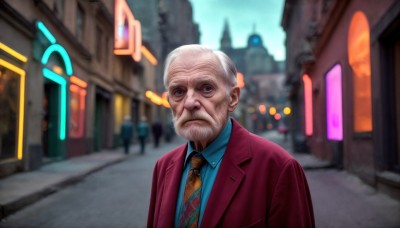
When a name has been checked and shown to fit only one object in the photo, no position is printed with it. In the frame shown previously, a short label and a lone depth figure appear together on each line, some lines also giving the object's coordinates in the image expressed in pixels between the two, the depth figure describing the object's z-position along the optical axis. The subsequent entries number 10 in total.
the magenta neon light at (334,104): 11.08
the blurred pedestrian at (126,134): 17.34
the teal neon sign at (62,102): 13.28
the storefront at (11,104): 8.95
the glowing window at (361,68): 8.22
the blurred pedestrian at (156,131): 22.90
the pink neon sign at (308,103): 16.81
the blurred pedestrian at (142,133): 18.39
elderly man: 1.68
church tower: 114.44
